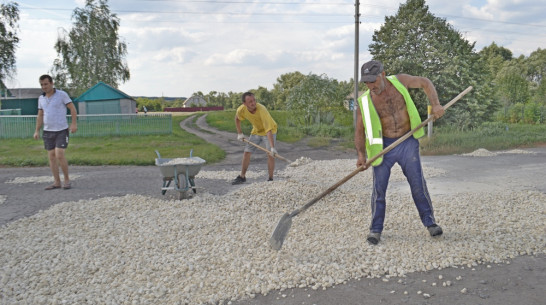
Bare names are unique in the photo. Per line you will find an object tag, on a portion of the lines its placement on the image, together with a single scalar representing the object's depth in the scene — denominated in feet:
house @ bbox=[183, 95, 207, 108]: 286.66
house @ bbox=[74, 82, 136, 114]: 95.57
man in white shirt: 24.98
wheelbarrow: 21.09
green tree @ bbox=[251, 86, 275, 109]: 187.14
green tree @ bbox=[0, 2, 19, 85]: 81.15
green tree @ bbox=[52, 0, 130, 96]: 115.34
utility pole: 59.06
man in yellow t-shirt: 25.30
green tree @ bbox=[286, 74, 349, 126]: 68.74
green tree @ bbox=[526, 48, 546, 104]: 198.49
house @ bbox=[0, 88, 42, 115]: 113.60
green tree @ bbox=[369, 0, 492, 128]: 58.54
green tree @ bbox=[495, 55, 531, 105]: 118.68
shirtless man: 14.51
